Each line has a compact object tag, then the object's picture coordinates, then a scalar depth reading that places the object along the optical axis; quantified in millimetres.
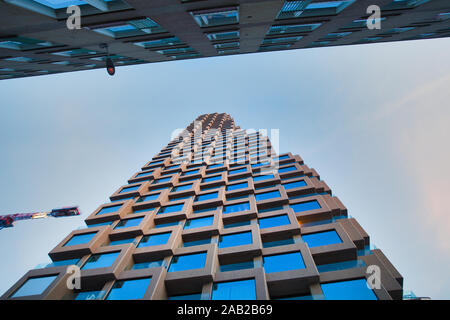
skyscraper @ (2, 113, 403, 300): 11812
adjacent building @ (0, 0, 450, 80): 9527
